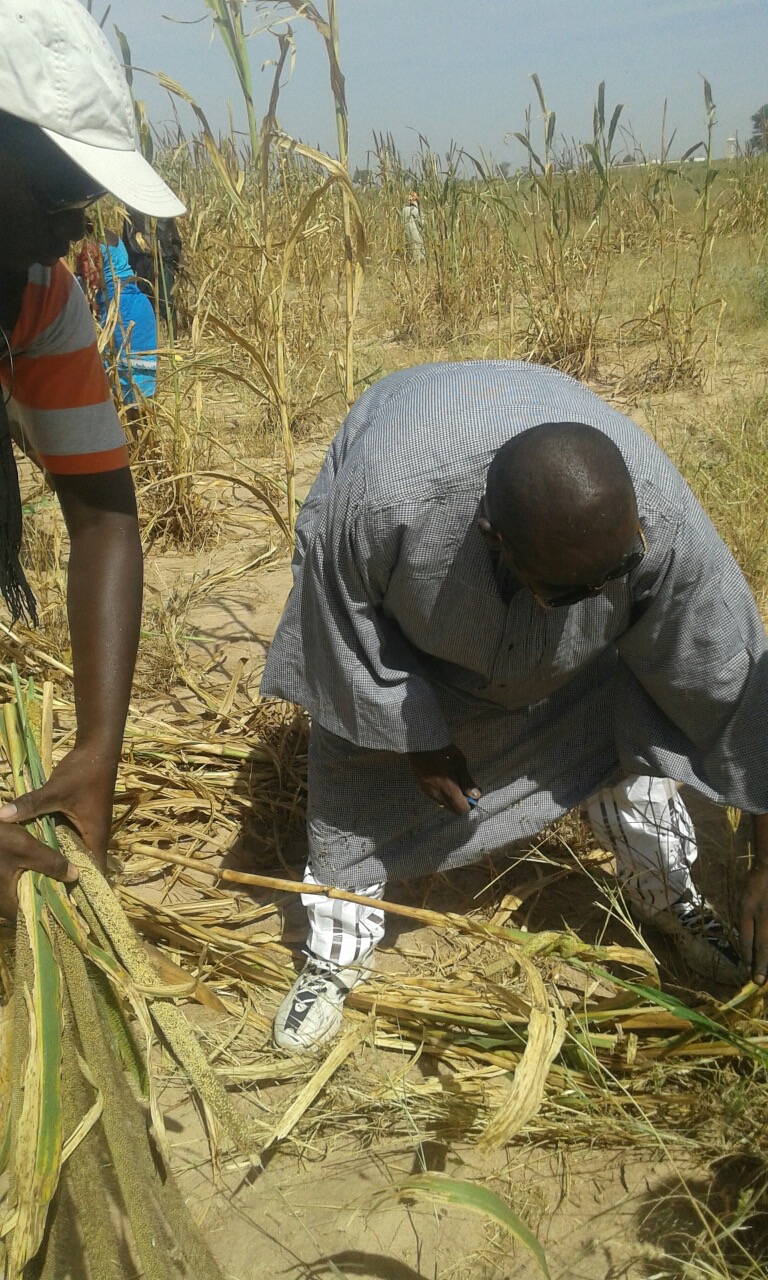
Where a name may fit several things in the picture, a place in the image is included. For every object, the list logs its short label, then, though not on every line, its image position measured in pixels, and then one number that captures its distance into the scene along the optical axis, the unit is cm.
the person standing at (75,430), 122
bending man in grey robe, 151
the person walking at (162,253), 495
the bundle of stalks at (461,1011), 160
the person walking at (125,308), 367
